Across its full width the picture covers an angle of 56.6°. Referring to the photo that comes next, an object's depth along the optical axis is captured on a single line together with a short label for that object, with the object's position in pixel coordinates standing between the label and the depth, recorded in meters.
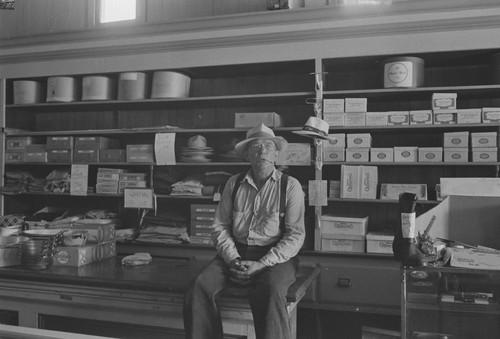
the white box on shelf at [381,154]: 3.55
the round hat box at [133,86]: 4.18
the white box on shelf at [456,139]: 3.41
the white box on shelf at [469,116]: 3.37
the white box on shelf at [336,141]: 3.62
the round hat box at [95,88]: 4.28
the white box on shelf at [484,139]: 3.35
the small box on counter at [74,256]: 2.91
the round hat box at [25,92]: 4.52
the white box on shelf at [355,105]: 3.58
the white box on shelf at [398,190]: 3.53
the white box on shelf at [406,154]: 3.52
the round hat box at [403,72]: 3.46
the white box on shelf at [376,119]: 3.54
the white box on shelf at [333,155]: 3.62
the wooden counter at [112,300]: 2.45
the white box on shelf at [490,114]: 3.34
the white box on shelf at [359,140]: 3.59
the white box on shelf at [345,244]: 3.57
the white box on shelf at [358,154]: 3.59
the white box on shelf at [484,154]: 3.35
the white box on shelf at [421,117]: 3.46
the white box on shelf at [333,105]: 3.62
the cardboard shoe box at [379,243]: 3.50
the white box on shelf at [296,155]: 3.71
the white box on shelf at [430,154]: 3.45
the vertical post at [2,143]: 4.48
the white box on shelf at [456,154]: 3.41
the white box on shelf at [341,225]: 3.56
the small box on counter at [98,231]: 3.14
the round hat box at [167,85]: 4.07
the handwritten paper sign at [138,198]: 4.12
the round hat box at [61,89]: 4.38
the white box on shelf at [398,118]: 3.51
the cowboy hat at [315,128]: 2.86
